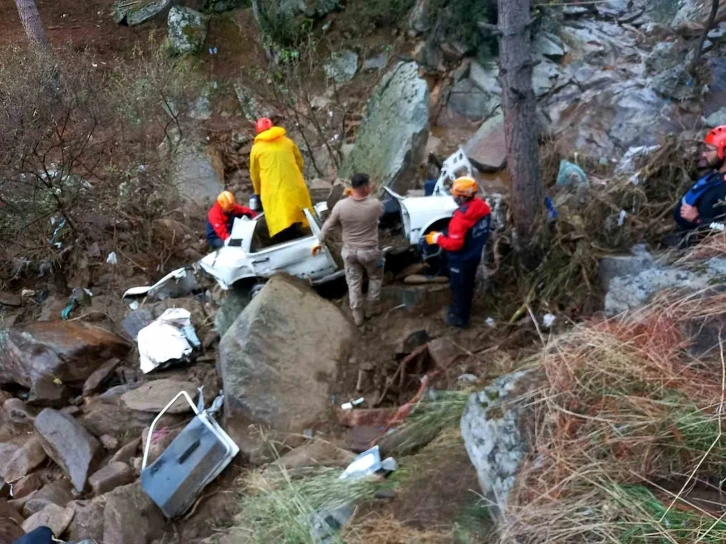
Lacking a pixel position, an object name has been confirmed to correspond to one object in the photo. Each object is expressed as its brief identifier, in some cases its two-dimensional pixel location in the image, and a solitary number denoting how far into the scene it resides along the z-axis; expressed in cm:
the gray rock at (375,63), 1261
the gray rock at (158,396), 610
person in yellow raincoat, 680
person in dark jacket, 500
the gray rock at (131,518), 489
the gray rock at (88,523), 500
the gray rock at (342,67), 1293
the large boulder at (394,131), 831
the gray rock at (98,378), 696
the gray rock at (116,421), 620
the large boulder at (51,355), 691
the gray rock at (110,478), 557
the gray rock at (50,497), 549
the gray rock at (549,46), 1032
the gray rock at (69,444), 581
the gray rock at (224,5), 1517
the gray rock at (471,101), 1041
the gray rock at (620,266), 558
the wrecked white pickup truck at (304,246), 650
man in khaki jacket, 585
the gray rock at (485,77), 1041
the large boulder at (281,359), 568
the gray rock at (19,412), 667
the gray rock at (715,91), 852
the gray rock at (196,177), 1082
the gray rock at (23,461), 602
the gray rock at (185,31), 1444
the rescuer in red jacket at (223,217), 709
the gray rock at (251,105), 1285
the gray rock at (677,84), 877
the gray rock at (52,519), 511
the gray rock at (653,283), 376
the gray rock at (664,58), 925
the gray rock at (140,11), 1577
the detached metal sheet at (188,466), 516
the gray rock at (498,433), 324
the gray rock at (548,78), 998
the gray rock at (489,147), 900
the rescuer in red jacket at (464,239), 561
